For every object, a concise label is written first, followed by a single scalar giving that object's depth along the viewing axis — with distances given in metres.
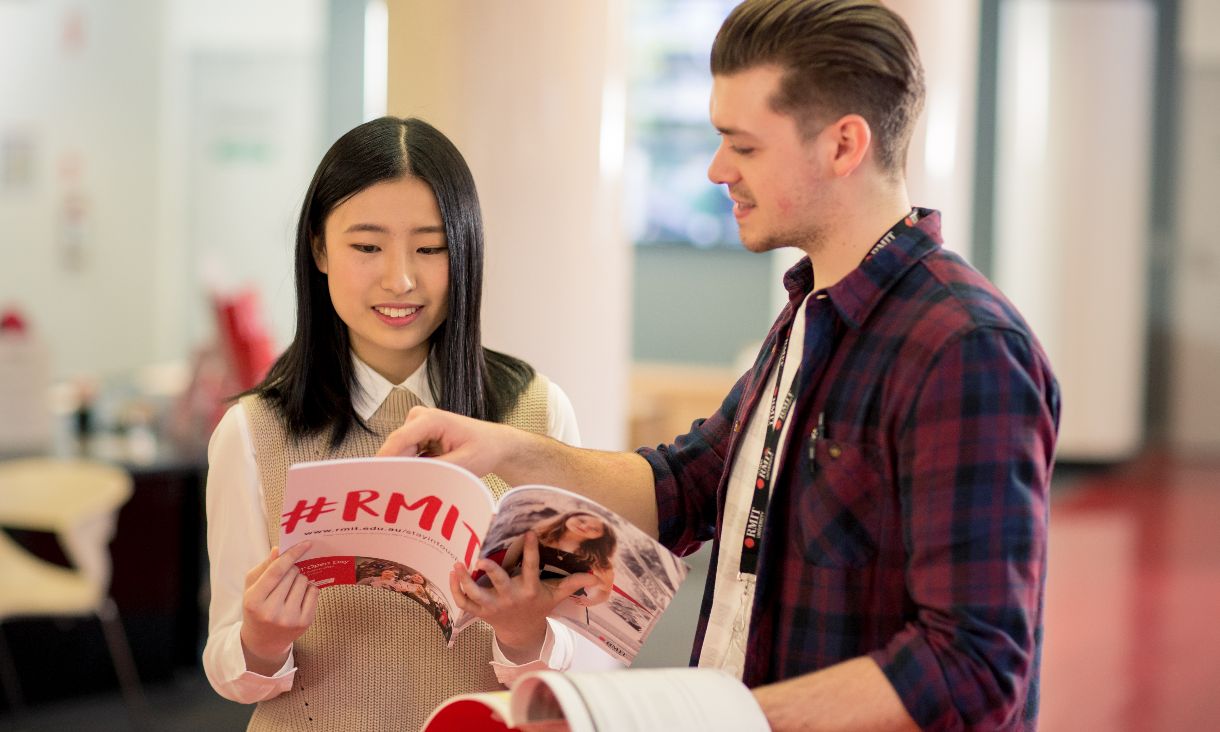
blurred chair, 4.07
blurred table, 4.62
